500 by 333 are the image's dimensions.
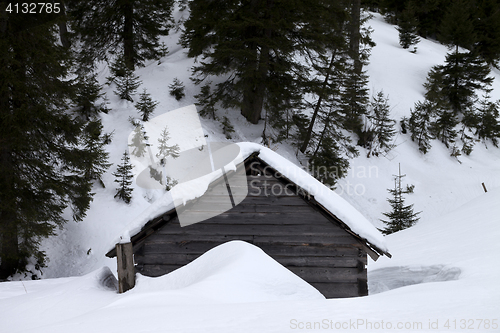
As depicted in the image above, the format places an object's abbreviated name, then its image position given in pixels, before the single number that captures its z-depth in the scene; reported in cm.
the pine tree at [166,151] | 1273
